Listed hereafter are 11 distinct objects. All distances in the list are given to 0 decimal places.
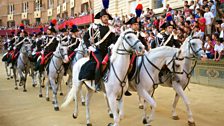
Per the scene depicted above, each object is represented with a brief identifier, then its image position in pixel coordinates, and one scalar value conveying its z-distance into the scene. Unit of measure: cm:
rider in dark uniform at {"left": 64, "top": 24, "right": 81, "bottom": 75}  1107
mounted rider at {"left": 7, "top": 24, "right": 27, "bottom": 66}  1355
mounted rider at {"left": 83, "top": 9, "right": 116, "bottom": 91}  675
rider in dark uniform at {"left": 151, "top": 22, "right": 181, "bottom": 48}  858
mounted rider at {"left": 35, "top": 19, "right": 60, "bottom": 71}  1055
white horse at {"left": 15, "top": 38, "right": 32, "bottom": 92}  1240
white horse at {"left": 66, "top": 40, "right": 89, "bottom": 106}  1034
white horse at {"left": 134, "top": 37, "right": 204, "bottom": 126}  731
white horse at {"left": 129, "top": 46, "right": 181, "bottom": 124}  692
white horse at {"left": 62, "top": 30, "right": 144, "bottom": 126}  586
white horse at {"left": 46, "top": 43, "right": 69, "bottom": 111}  947
